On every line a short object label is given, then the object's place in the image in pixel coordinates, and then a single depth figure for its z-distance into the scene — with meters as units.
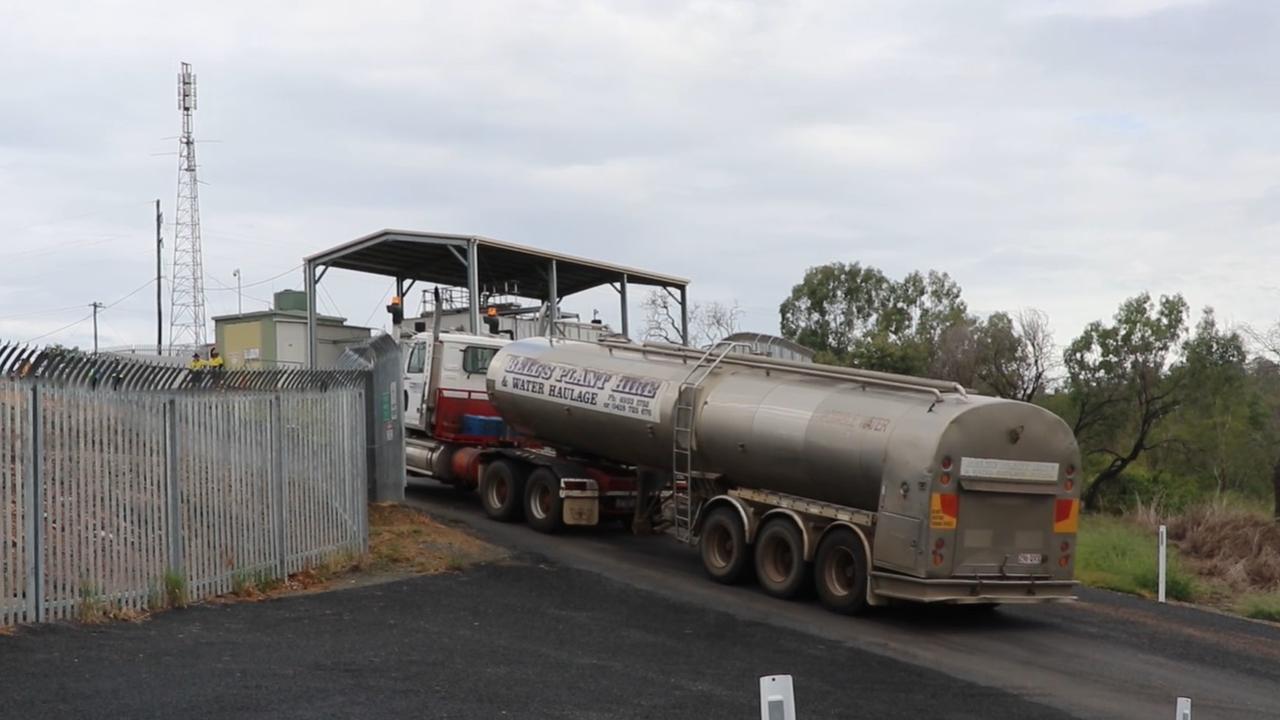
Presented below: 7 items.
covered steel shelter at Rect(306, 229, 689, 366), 28.28
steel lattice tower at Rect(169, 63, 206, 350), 59.62
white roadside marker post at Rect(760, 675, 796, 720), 5.31
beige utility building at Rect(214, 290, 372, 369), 39.62
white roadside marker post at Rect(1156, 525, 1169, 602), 17.30
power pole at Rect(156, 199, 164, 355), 65.31
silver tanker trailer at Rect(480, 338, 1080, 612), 13.19
